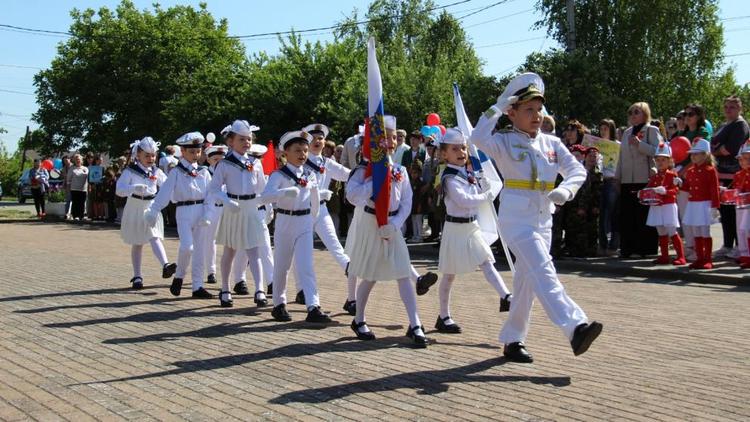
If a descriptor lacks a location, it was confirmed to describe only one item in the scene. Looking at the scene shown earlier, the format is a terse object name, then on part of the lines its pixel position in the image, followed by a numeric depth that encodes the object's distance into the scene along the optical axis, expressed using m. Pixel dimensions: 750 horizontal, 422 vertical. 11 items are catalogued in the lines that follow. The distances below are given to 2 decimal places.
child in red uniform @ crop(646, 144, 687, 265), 13.78
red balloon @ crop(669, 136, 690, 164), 14.80
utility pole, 33.03
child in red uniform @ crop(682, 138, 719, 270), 13.52
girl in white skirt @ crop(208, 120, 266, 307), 10.42
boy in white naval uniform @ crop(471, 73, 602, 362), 6.91
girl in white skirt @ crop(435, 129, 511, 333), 8.49
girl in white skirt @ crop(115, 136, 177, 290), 12.23
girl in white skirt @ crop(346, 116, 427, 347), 8.10
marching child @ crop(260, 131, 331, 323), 9.23
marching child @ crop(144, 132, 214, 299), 11.52
